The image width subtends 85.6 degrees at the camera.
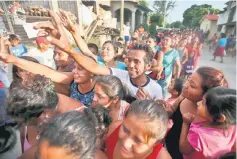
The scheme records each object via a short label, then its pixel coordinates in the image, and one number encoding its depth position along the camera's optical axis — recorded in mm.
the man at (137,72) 1155
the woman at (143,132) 718
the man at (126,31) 8024
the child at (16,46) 2839
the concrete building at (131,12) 14236
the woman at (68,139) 581
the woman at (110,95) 996
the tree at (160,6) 22664
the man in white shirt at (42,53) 2420
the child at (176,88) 1591
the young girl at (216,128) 752
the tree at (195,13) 23293
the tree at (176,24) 26655
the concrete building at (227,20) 11522
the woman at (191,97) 927
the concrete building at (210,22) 17879
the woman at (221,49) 6097
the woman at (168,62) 2206
